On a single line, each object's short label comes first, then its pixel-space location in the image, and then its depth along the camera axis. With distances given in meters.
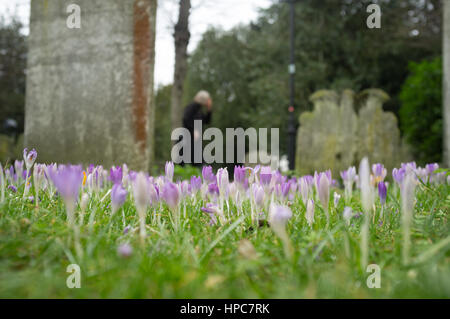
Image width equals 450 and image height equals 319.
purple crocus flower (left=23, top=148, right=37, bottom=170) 1.90
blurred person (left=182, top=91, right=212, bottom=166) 8.89
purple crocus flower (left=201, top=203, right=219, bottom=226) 1.67
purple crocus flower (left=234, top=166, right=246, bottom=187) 1.84
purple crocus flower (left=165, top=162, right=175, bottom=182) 1.94
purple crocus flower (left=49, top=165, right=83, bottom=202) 1.09
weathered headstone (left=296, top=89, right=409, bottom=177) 7.89
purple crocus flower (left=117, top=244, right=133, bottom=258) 0.91
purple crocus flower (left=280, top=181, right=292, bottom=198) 1.85
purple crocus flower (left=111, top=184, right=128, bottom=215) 1.33
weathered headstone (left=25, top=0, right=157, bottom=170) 4.14
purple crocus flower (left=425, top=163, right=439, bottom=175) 2.66
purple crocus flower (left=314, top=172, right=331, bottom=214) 1.37
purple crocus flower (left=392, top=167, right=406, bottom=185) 1.89
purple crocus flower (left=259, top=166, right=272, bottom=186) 1.78
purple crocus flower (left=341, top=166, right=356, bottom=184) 2.33
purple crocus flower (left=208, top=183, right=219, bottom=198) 1.95
